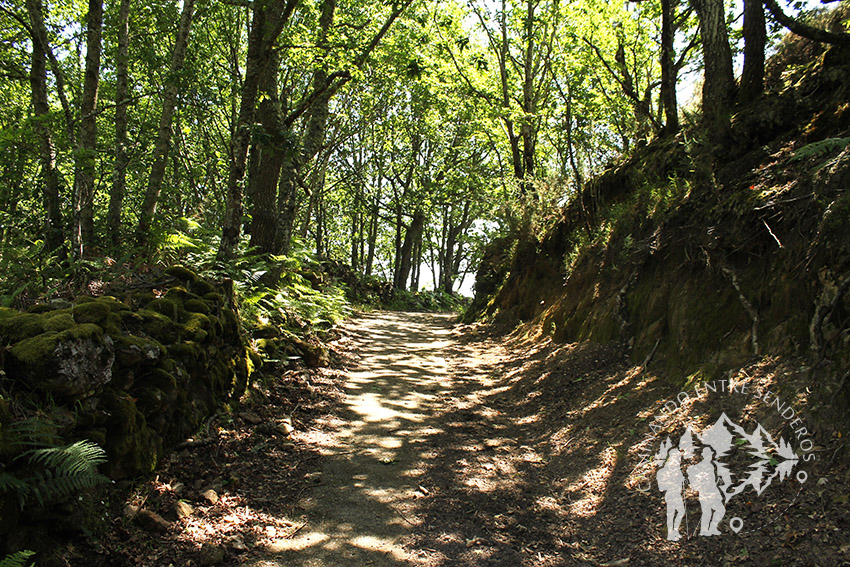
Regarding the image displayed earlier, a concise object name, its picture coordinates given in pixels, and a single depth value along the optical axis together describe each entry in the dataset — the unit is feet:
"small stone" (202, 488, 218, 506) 12.49
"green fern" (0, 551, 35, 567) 7.38
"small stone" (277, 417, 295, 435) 17.53
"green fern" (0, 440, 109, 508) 8.87
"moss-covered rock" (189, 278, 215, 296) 19.61
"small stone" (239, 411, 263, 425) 17.16
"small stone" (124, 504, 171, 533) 10.79
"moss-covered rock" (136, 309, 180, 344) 15.15
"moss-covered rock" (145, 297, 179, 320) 16.65
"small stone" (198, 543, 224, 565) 10.31
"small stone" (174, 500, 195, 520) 11.60
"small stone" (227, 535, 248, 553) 10.95
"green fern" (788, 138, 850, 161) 12.60
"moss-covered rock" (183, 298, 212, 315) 17.95
